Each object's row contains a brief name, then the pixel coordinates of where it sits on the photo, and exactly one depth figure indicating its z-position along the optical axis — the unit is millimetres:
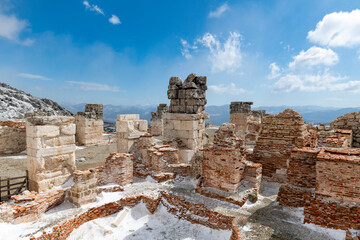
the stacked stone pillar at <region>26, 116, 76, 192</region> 6348
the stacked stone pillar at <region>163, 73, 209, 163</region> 8812
